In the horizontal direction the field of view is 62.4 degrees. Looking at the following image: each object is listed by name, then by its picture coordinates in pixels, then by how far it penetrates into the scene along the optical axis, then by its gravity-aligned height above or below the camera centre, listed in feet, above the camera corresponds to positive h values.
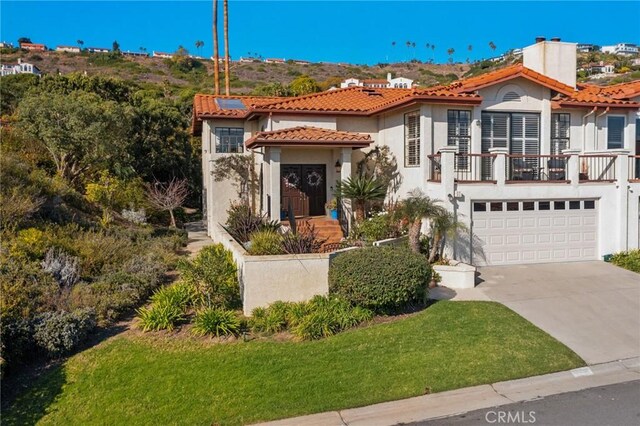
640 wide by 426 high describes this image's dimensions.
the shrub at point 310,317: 32.32 -8.02
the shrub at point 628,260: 49.75 -6.92
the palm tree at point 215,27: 124.47 +39.14
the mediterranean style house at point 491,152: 50.65 +4.14
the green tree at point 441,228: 45.14 -3.32
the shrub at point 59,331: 29.60 -7.78
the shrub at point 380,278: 34.45 -5.75
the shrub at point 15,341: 28.60 -8.00
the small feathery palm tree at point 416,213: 44.83 -1.89
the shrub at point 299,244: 39.04 -3.86
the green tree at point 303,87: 136.26 +29.28
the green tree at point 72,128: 67.77 +8.78
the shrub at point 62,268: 38.01 -5.37
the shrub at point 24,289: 31.76 -6.10
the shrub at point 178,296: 35.47 -6.97
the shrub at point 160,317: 32.94 -7.77
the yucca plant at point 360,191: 55.21 +0.04
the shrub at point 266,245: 39.24 -3.93
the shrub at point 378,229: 50.83 -3.67
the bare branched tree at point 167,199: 73.99 -0.71
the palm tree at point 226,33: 117.80 +37.12
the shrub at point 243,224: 51.04 -3.15
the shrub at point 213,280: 36.73 -6.20
